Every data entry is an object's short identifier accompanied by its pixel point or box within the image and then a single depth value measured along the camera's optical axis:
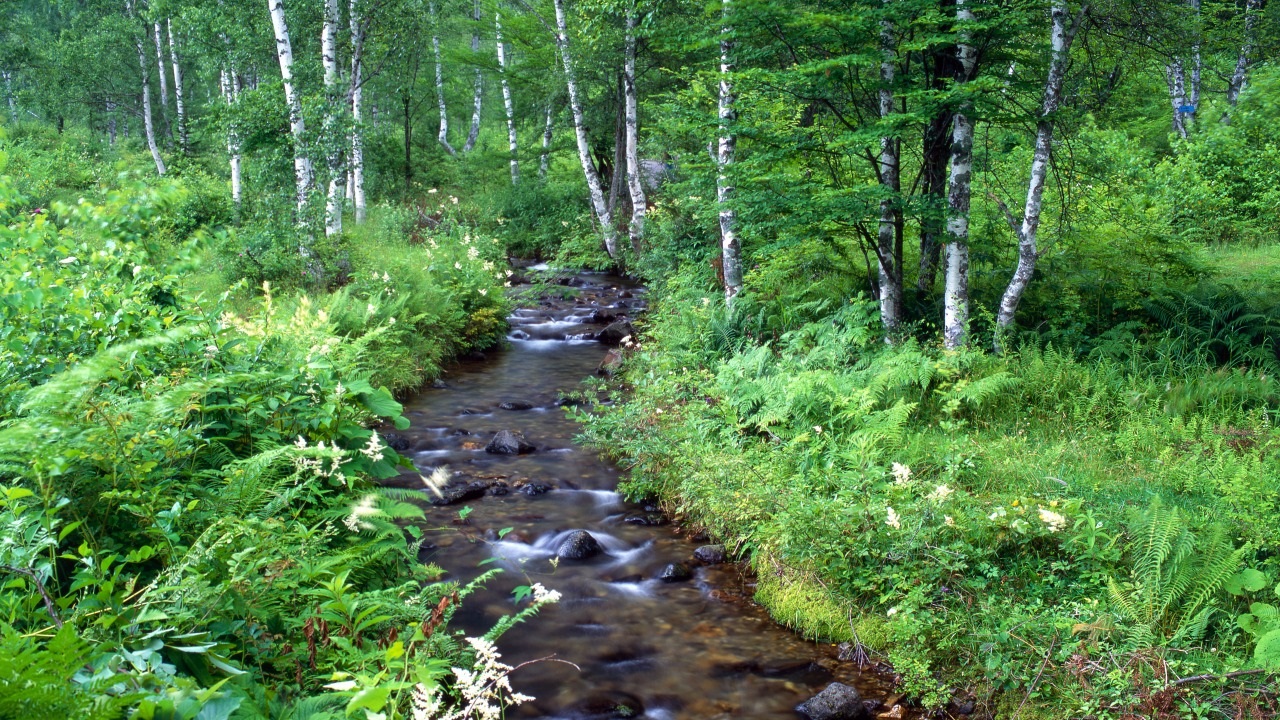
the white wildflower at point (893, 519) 5.33
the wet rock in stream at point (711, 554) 7.25
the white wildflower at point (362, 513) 4.04
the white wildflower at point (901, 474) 5.40
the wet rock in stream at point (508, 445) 10.01
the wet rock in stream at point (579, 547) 7.30
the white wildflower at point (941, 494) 5.31
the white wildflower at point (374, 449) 4.23
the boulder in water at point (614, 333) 16.09
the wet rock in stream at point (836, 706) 5.02
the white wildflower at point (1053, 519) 4.95
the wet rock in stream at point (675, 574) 6.95
